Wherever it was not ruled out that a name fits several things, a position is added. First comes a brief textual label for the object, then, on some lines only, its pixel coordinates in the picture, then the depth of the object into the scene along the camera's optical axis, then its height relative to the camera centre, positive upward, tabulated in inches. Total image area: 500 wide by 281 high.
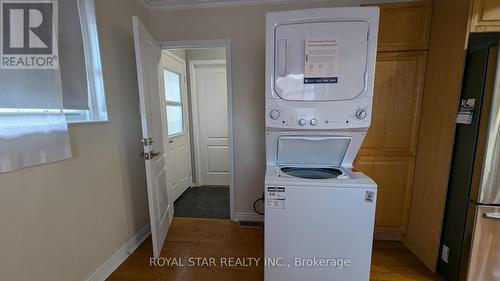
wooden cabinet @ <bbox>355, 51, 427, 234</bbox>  68.1 -7.4
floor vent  92.4 -48.0
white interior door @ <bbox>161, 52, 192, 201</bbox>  105.7 -5.8
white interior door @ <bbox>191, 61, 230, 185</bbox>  127.6 -5.1
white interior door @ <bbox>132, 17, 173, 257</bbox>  62.8 -5.0
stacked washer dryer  48.1 -2.7
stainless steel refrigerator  50.1 -14.3
